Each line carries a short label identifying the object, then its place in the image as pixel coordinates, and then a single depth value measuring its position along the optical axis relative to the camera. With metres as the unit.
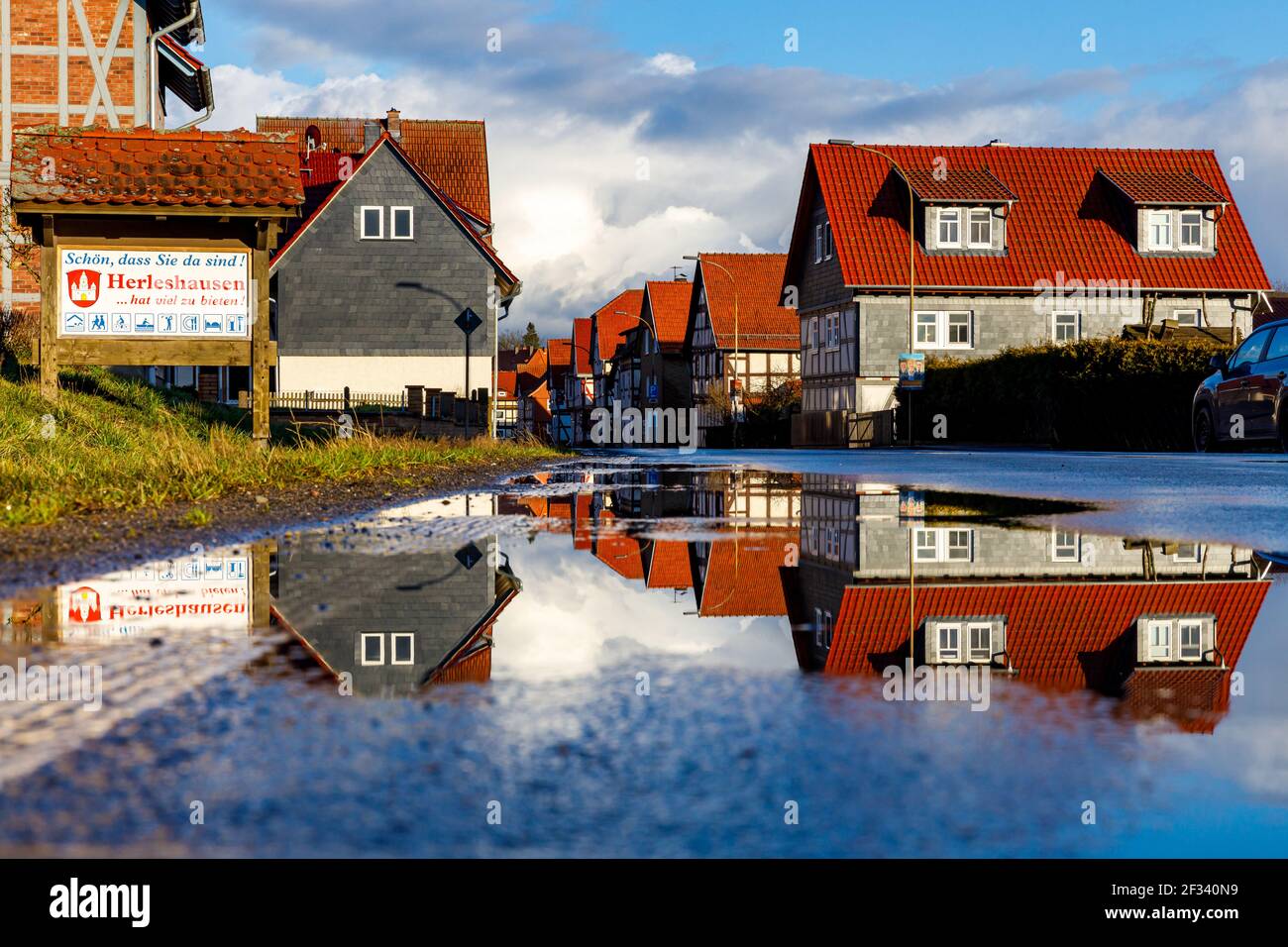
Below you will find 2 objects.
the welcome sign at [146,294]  16.66
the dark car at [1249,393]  20.09
